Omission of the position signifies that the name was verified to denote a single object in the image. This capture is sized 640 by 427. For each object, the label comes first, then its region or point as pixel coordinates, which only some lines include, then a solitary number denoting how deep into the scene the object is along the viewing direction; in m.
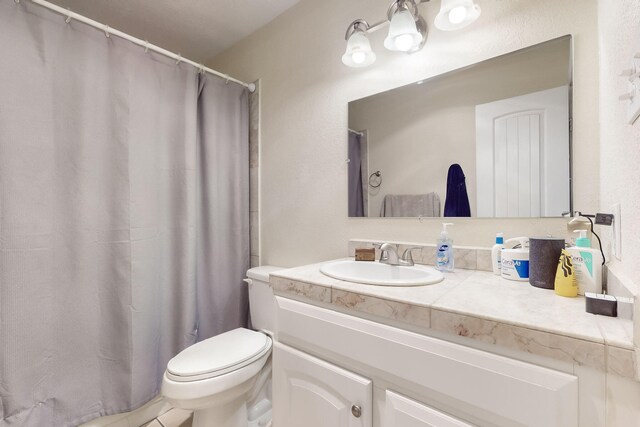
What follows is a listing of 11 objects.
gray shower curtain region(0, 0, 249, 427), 1.12
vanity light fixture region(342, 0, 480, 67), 1.06
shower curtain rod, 1.20
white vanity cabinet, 0.56
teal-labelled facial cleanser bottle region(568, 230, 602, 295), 0.72
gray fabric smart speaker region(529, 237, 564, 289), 0.82
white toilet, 1.13
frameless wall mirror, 1.00
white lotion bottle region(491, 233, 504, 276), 0.99
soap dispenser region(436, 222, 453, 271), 1.09
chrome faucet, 1.19
